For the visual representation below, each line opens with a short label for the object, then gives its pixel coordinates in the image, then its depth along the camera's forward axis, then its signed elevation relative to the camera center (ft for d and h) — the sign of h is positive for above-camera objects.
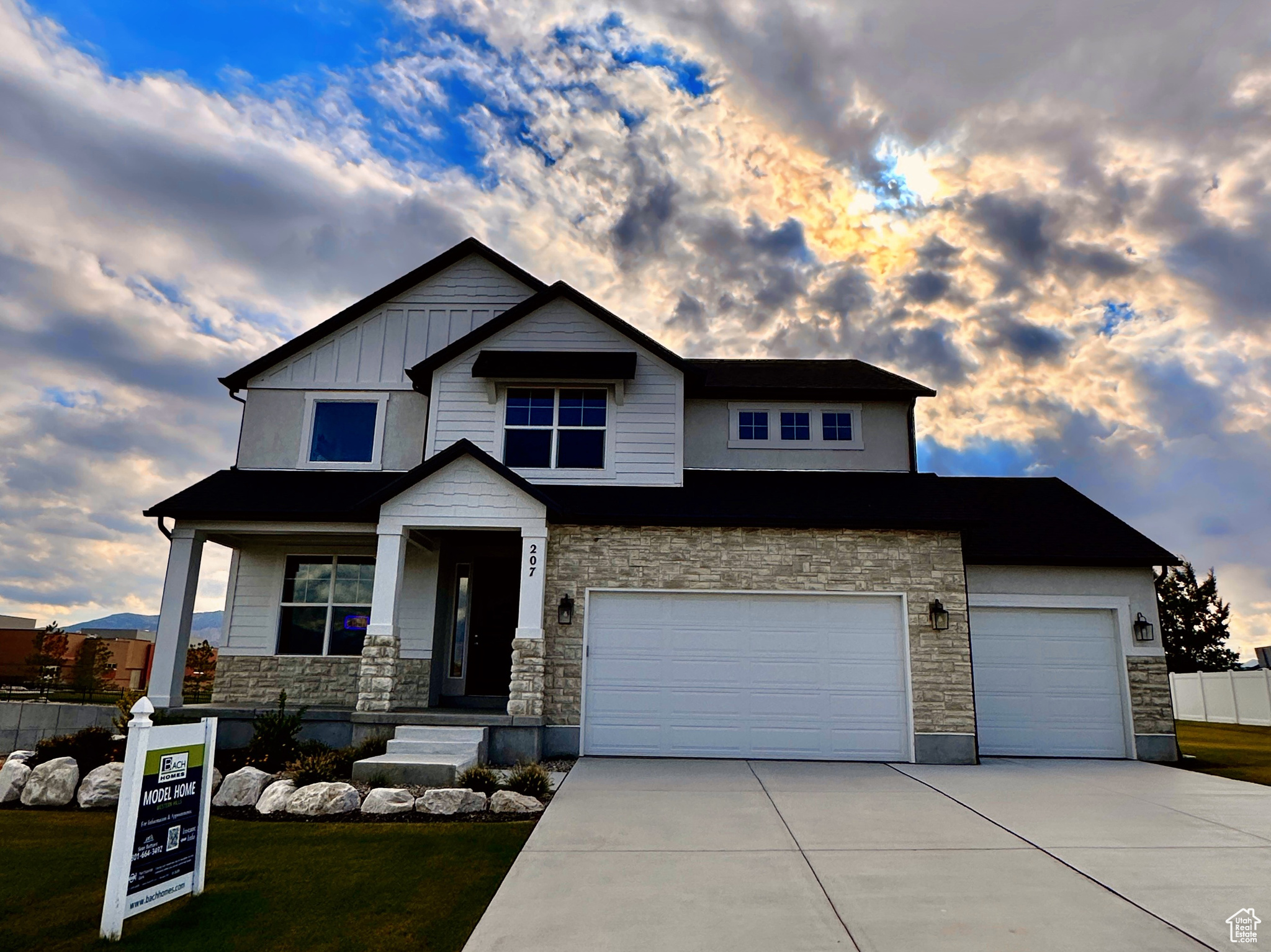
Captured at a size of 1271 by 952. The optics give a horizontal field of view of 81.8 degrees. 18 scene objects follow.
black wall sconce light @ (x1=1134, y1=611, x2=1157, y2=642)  41.47 +1.74
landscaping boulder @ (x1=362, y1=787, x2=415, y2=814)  25.71 -5.35
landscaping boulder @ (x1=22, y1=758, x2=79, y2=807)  28.09 -5.50
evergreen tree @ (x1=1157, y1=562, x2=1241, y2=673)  110.32 +5.83
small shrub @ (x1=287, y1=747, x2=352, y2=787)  28.84 -4.91
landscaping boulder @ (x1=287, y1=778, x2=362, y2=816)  25.67 -5.35
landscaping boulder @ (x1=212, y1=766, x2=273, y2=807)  26.71 -5.25
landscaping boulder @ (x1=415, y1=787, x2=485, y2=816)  25.90 -5.36
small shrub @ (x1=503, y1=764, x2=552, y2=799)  27.94 -5.00
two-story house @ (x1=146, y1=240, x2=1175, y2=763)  37.88 +5.22
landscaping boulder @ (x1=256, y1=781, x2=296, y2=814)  26.03 -5.37
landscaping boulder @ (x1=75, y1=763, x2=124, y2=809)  28.09 -5.59
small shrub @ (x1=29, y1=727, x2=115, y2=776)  32.22 -4.74
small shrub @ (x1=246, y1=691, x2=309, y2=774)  32.81 -4.40
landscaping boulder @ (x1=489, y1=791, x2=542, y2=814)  25.98 -5.38
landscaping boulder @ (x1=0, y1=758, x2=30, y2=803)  28.48 -5.41
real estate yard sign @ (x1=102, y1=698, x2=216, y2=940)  15.58 -3.95
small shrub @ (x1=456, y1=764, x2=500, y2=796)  28.14 -4.97
